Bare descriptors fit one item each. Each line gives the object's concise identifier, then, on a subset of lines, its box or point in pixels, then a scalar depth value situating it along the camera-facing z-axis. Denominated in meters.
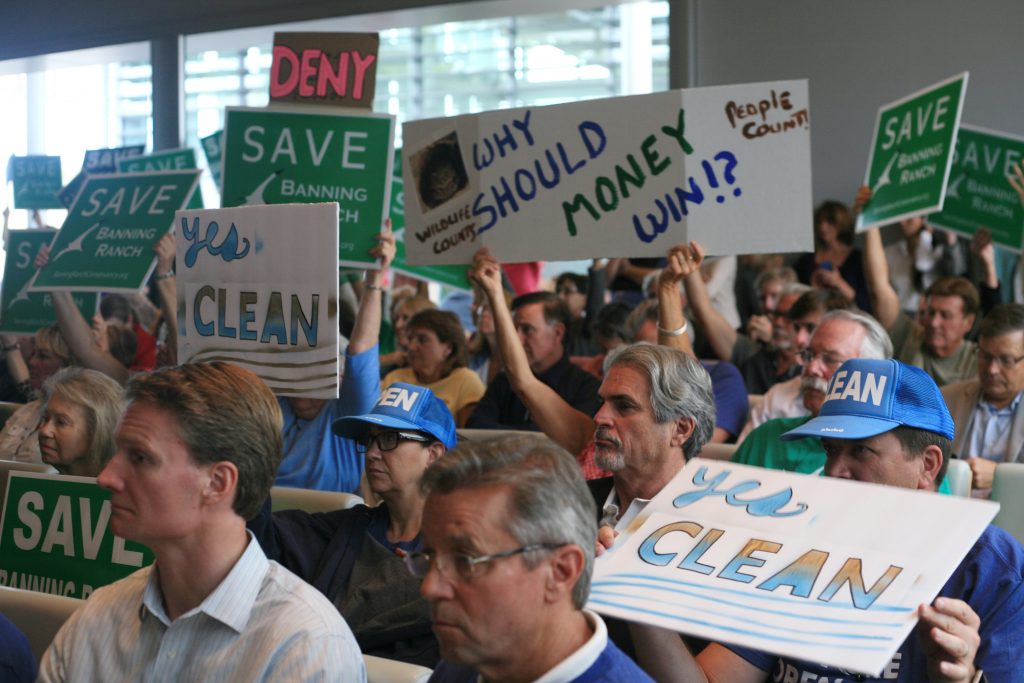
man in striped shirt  1.82
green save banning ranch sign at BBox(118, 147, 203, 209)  8.15
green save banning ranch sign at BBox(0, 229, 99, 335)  5.92
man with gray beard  2.70
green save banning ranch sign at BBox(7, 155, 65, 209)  8.91
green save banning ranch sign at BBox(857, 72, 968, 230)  5.12
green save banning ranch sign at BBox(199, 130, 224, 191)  8.40
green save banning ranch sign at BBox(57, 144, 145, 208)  8.59
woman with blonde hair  3.60
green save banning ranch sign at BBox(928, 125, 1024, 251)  5.88
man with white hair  3.44
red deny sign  4.42
